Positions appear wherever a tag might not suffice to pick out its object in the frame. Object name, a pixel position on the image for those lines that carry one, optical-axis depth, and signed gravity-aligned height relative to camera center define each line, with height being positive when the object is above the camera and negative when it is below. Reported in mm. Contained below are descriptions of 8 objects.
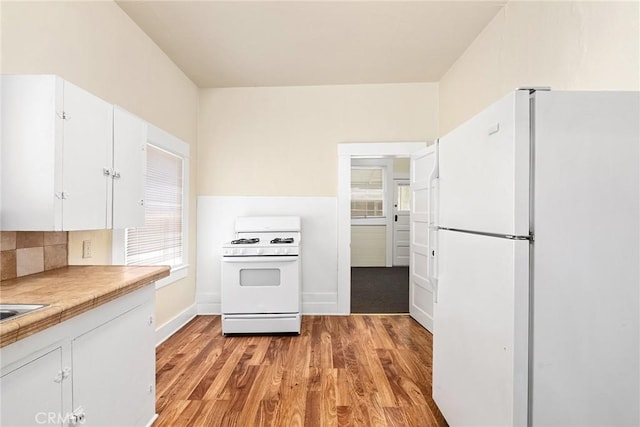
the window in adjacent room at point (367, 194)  7102 +439
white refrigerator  1114 -144
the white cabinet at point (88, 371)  983 -585
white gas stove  3150 -722
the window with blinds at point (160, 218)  2775 -43
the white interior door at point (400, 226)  7066 -251
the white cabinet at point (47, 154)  1382 +259
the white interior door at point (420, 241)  3312 -284
